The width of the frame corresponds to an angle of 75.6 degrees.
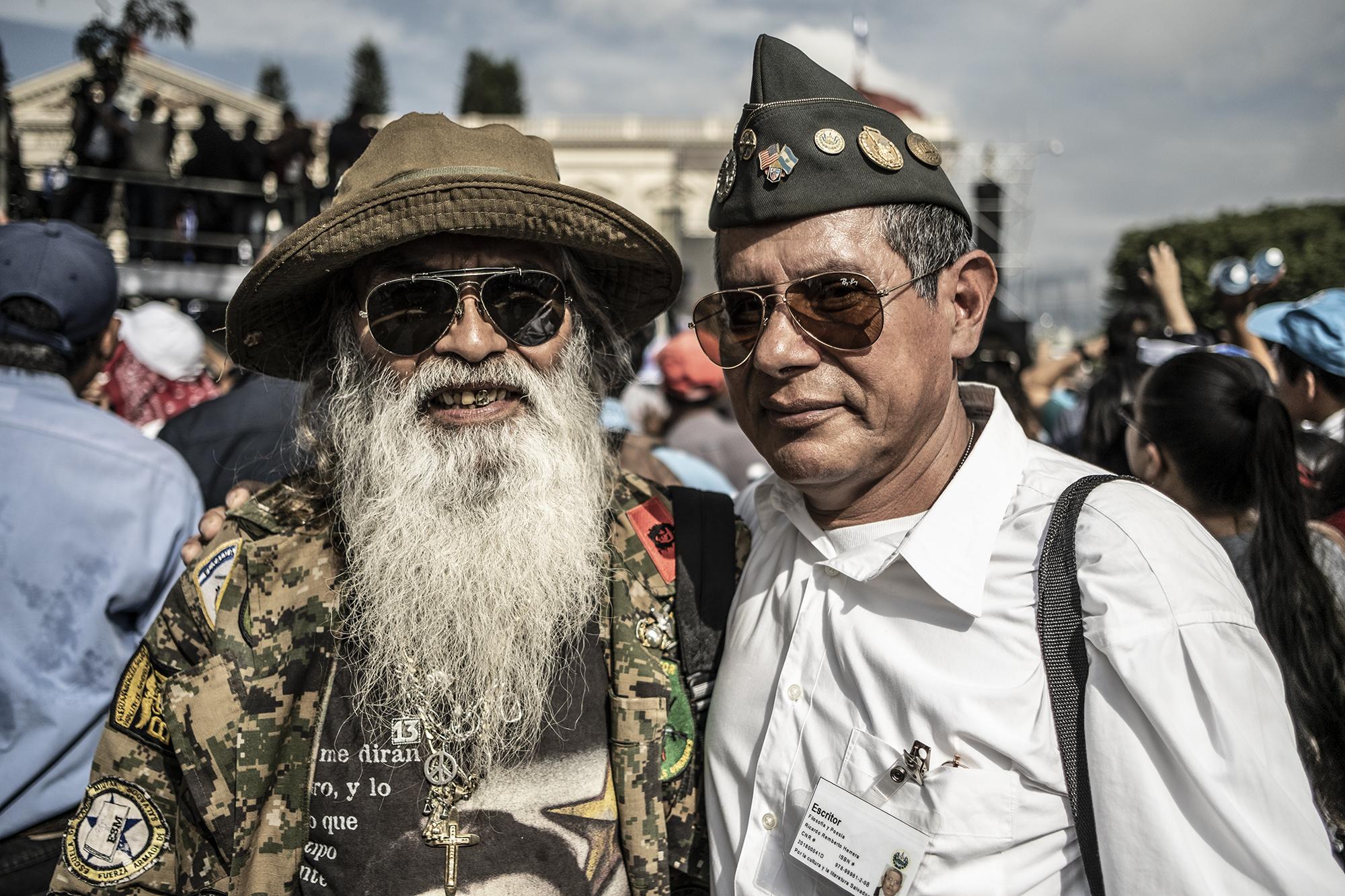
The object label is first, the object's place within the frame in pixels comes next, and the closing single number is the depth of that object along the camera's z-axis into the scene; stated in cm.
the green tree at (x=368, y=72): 6222
